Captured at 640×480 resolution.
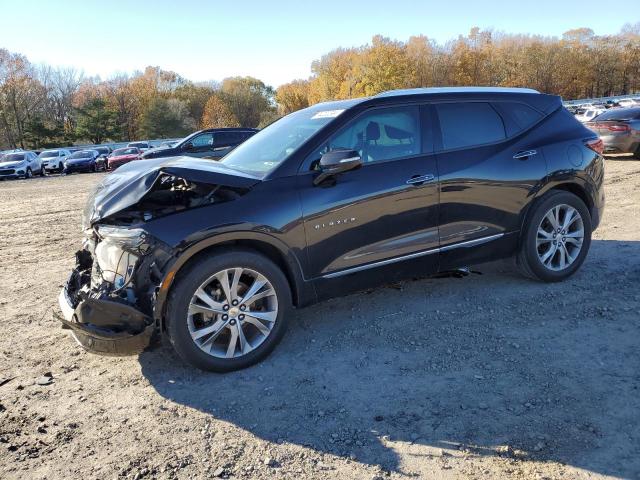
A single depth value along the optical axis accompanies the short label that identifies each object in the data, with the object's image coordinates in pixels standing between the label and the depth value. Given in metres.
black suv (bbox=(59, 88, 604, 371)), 3.44
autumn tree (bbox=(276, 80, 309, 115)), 115.31
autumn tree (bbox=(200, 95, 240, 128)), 94.88
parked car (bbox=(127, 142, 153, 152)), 39.30
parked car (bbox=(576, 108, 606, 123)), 29.19
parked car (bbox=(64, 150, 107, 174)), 33.84
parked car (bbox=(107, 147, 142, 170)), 33.59
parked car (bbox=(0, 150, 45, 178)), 29.98
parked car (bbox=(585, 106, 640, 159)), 14.55
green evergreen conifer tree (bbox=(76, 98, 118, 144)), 68.50
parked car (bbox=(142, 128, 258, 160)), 13.74
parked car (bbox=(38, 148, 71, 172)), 33.25
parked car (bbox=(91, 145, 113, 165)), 35.47
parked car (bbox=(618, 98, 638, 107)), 51.83
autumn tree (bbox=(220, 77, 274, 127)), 104.94
